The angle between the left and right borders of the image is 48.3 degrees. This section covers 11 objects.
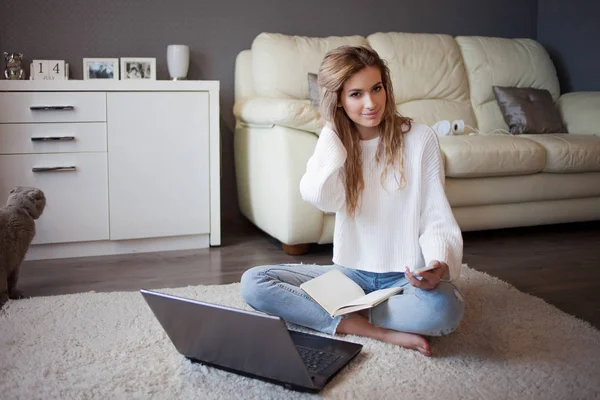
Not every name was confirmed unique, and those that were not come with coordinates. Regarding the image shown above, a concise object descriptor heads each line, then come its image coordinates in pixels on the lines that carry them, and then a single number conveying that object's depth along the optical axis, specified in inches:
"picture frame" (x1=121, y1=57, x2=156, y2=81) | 124.9
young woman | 67.2
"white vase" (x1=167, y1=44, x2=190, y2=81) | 124.6
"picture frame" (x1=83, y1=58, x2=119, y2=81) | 123.1
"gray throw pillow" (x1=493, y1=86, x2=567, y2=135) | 139.7
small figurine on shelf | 116.6
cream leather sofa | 108.0
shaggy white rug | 58.9
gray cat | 83.3
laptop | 53.7
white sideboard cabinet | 106.3
